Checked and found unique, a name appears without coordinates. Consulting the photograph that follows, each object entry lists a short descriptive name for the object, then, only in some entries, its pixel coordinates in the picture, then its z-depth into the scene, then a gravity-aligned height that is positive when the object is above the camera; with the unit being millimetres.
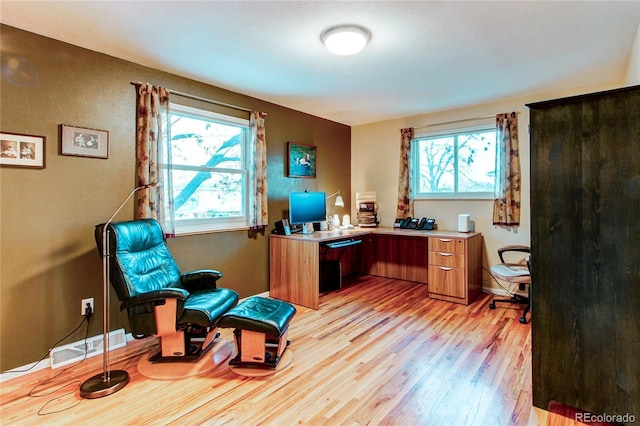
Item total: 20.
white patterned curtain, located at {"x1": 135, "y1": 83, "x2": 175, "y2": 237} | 2824 +549
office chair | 3268 -652
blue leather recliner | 2234 -594
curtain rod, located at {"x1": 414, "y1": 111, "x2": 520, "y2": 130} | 4088 +1258
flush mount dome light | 2232 +1268
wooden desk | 3576 -601
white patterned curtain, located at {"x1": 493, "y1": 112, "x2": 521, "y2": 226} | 3877 +524
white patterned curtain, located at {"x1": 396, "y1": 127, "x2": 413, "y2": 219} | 4703 +542
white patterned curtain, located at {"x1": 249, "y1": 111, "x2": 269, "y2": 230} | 3758 +473
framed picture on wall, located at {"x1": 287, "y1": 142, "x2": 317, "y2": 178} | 4293 +759
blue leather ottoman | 2244 -842
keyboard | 3775 -362
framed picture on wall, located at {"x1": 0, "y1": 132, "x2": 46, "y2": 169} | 2188 +474
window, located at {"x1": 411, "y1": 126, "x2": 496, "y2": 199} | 4188 +692
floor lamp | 2010 -1094
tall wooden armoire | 1617 -215
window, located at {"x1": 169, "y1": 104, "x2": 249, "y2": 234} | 3217 +498
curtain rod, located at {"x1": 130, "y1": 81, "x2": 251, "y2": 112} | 3068 +1212
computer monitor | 3979 +85
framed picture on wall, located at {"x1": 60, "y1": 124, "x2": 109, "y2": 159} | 2436 +595
